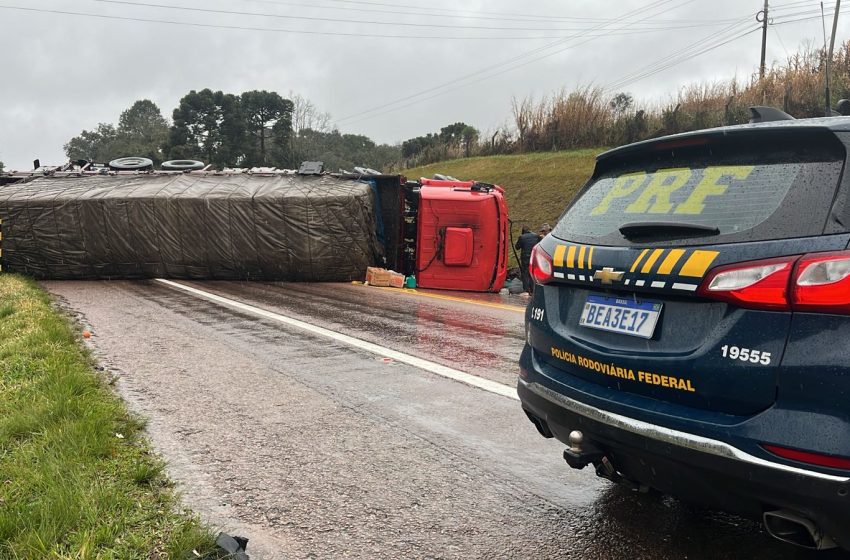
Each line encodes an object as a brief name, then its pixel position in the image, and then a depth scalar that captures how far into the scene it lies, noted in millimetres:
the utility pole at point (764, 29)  32719
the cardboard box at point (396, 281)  13039
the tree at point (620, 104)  22594
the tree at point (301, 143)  50062
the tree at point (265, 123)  49000
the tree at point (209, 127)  48156
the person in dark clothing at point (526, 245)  12617
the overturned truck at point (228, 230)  13039
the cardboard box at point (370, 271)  13189
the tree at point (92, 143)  80575
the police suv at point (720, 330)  1799
